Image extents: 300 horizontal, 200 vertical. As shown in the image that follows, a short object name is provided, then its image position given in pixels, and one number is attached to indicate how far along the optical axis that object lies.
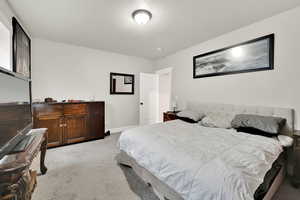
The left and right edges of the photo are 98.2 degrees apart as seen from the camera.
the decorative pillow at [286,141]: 1.76
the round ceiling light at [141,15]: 2.05
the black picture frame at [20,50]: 2.17
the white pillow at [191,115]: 2.87
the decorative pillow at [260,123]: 1.89
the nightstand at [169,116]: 3.55
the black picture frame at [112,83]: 4.15
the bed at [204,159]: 0.98
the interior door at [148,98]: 4.76
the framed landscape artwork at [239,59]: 2.29
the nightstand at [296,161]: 1.76
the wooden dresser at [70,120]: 2.87
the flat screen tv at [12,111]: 1.08
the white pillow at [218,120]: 2.37
